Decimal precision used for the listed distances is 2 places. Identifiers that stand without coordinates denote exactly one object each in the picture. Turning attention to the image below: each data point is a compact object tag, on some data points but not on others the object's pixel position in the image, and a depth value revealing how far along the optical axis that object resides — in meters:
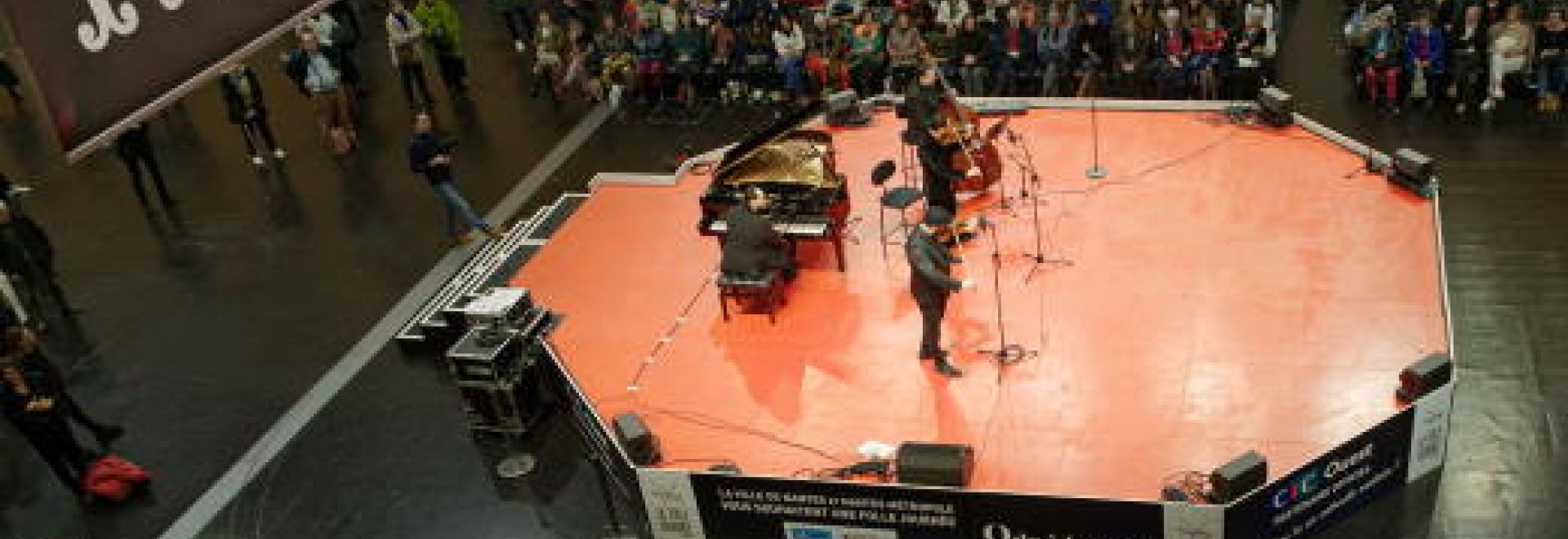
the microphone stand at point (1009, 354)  11.07
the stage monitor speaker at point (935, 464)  9.06
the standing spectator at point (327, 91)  17.58
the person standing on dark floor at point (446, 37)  18.59
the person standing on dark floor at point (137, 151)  16.06
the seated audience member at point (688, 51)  17.80
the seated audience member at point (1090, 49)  16.42
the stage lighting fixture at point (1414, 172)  12.56
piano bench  11.71
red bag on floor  11.06
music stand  12.40
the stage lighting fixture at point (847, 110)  15.98
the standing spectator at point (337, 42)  18.94
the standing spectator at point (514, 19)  20.50
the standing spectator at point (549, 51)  18.48
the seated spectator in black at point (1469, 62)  15.21
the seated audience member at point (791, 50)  17.27
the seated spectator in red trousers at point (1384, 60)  15.51
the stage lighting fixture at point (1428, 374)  9.32
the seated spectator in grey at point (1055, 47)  16.34
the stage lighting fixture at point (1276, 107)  14.43
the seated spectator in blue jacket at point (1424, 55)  15.10
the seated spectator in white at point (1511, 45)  14.84
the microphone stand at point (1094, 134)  13.99
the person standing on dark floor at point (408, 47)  18.25
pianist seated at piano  11.68
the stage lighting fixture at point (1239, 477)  8.66
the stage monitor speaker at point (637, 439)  9.72
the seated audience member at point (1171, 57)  16.08
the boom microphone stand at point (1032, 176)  12.48
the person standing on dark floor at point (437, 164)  14.16
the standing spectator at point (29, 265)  13.46
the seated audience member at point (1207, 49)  15.84
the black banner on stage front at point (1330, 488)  8.80
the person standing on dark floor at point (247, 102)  17.00
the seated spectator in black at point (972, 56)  16.83
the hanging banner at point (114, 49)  3.25
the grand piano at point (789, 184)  12.52
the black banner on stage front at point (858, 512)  8.75
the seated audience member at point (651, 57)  17.89
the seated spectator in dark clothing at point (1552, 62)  14.77
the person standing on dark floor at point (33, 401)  10.40
